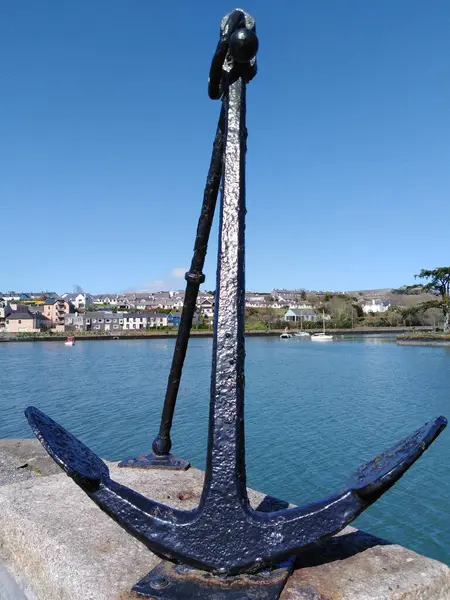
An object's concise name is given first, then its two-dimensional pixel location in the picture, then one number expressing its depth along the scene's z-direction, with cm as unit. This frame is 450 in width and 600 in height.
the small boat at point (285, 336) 9118
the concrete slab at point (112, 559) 206
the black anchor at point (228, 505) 199
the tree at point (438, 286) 7175
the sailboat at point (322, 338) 8231
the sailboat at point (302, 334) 9262
